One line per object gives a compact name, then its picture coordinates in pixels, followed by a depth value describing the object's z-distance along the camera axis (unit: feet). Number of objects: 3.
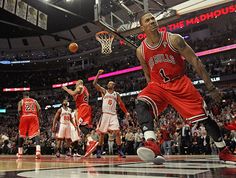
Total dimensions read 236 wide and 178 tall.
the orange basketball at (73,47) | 30.87
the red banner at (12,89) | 113.19
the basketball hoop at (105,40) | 36.14
